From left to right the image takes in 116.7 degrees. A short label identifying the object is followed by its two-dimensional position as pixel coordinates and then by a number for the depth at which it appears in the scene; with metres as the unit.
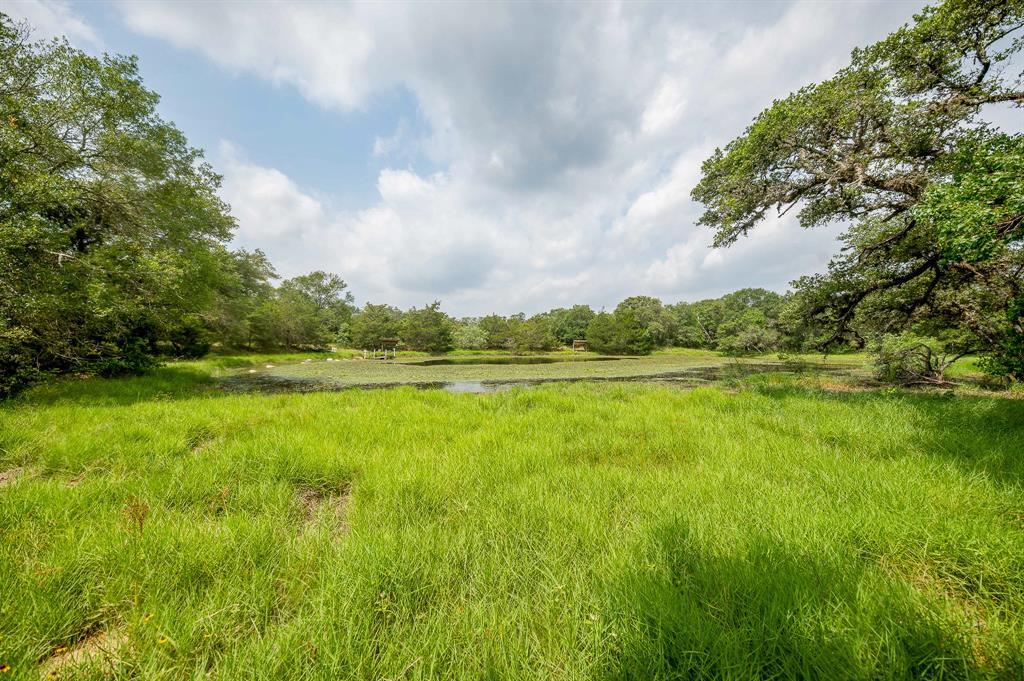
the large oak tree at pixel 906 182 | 4.51
